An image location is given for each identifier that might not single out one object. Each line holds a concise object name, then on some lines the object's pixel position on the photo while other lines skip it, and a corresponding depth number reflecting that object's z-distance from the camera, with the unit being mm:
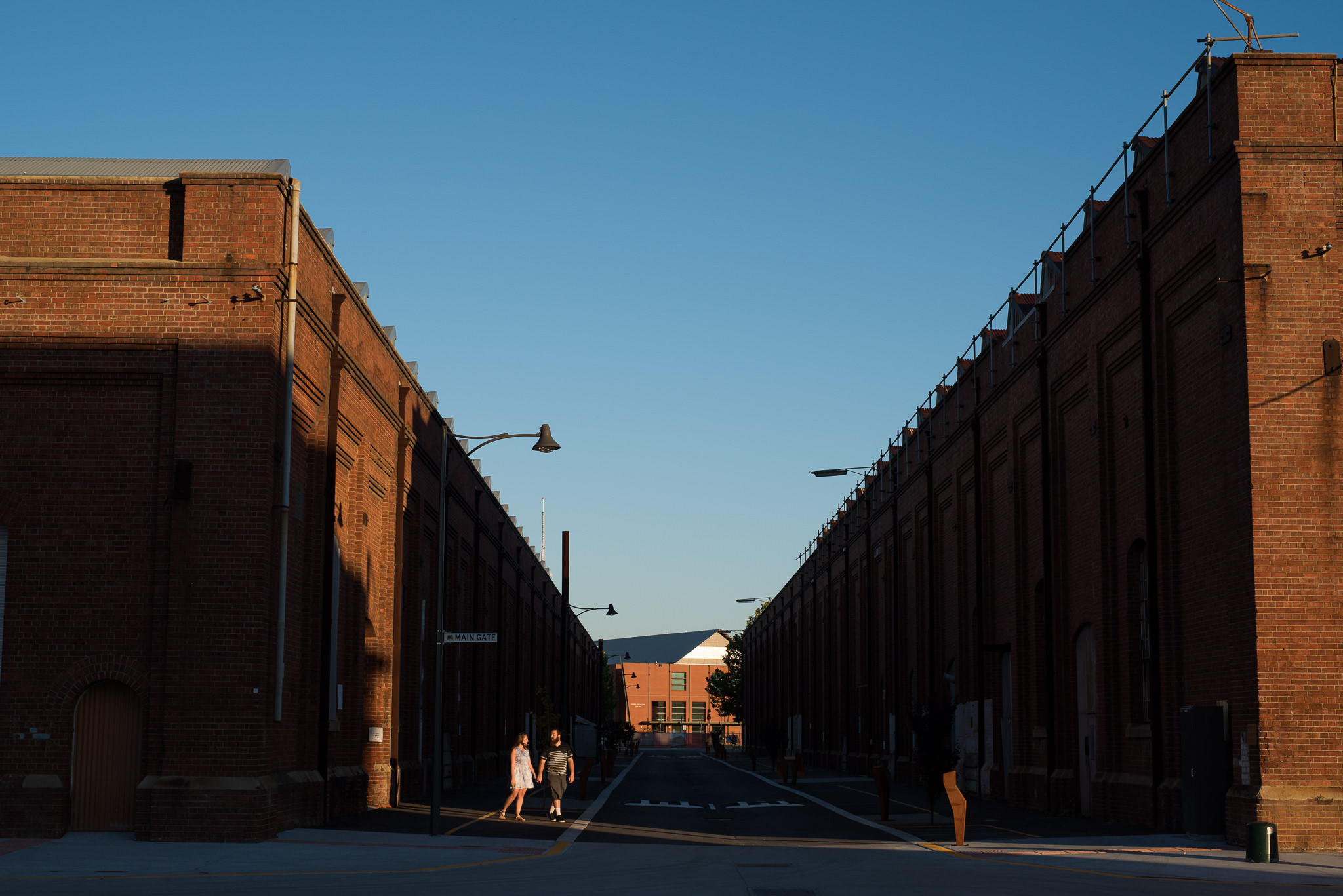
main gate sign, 24062
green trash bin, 17781
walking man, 26875
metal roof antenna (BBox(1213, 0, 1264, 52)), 21844
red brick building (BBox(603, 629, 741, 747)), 163250
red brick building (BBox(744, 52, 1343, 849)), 20031
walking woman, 26969
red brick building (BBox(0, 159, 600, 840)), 21188
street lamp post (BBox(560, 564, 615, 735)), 54325
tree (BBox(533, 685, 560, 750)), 54344
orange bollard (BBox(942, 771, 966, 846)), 21062
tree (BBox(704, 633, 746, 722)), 144375
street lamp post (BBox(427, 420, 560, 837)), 22080
